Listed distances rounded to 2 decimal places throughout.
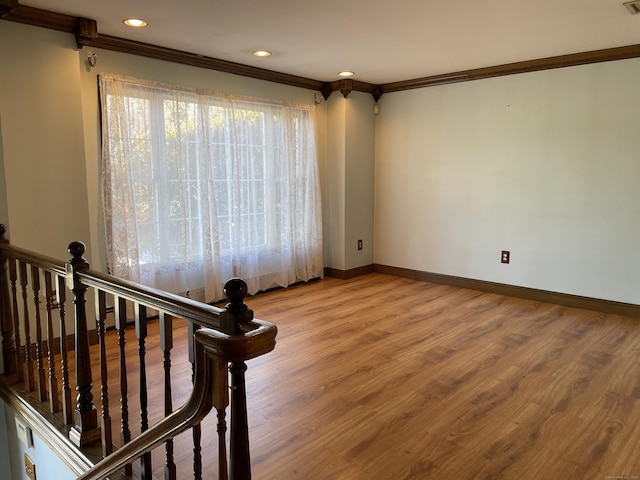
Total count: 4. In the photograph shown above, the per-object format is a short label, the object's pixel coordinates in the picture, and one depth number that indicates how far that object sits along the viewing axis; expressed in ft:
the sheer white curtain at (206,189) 12.03
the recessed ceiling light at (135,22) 10.38
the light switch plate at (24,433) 8.64
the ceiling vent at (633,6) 9.29
